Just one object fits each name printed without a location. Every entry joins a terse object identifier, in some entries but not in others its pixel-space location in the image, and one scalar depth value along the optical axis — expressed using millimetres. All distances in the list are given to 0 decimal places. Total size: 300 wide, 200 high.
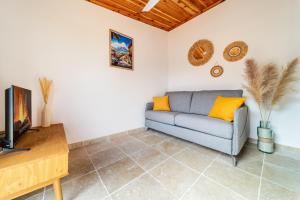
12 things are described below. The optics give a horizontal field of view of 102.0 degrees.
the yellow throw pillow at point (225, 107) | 1725
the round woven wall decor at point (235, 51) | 2162
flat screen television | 846
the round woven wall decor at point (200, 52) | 2614
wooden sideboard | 710
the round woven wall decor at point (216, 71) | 2461
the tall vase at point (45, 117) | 1589
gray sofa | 1544
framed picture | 2375
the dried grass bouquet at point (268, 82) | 1656
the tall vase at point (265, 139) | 1735
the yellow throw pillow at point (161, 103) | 2745
